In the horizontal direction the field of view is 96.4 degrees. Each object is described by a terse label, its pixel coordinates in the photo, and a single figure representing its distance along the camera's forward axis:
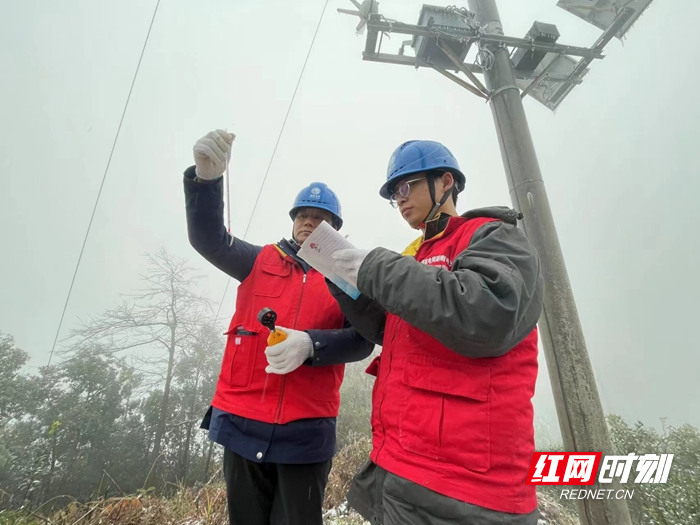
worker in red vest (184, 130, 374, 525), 1.49
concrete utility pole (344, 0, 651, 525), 2.25
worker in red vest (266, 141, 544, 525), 0.87
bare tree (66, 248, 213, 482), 4.82
